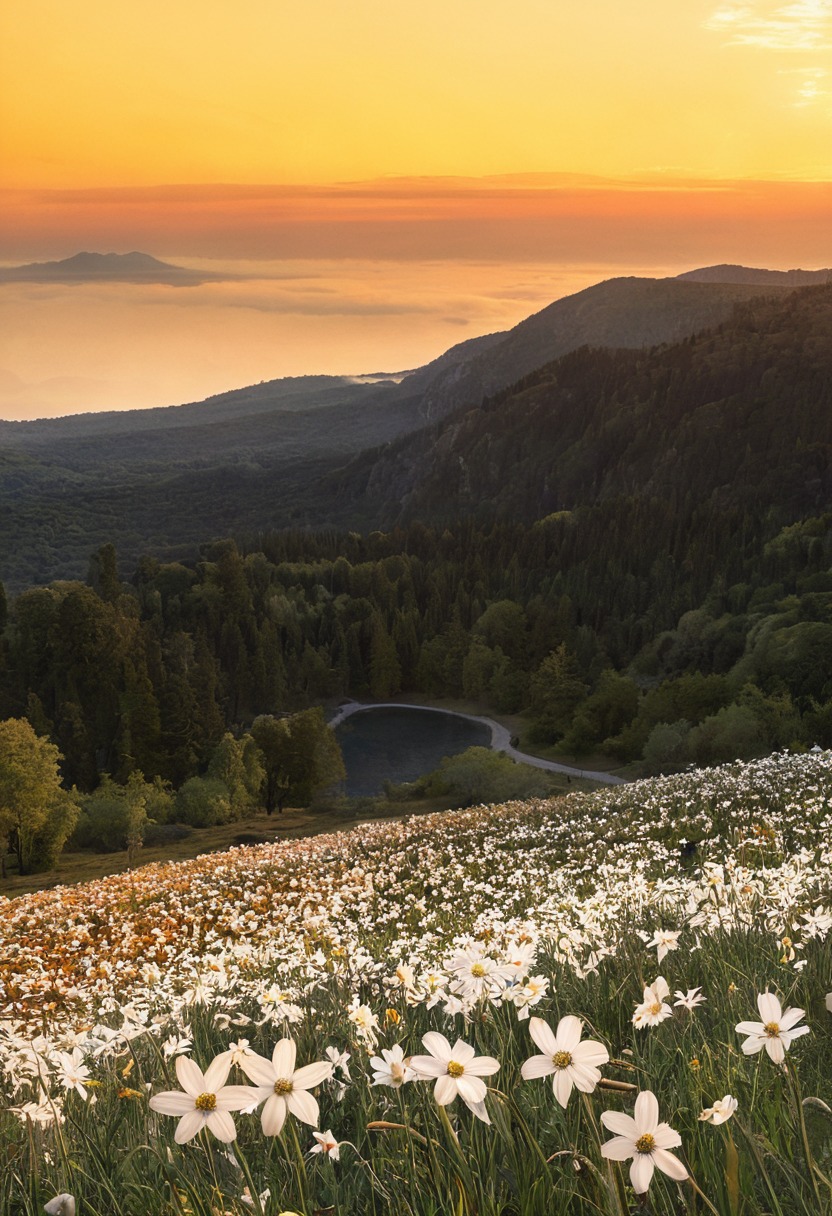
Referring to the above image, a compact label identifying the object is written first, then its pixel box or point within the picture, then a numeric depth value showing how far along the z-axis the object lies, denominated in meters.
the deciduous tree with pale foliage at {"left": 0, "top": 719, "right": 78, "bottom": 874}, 65.44
